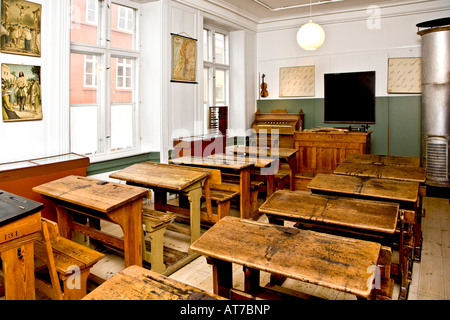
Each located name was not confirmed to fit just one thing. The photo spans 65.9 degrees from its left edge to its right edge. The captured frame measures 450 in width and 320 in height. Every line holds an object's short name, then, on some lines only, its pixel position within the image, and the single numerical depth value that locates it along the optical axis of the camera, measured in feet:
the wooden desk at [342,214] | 7.32
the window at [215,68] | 21.98
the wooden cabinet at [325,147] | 19.81
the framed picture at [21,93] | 11.44
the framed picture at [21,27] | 11.20
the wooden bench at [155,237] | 9.62
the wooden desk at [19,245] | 6.24
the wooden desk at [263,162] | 14.01
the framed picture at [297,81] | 23.41
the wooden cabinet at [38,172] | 10.66
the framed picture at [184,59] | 17.52
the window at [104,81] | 14.35
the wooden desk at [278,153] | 16.46
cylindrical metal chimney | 17.24
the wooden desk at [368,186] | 9.22
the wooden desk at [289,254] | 5.14
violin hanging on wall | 25.05
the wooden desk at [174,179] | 10.70
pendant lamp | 15.39
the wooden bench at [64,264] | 7.32
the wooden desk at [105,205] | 8.70
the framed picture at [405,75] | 20.21
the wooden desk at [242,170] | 13.27
